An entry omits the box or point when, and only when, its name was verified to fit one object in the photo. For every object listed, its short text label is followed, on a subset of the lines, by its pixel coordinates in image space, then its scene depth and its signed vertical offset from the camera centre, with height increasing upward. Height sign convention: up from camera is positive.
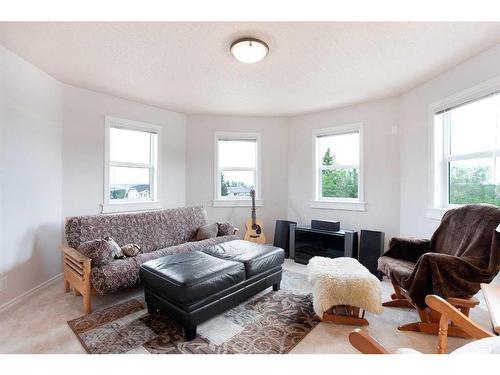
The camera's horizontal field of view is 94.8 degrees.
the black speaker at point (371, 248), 2.98 -0.78
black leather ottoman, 1.70 -0.76
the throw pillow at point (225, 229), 3.34 -0.61
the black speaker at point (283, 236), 3.70 -0.77
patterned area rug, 1.60 -1.12
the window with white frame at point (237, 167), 4.07 +0.37
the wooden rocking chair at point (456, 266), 1.62 -0.56
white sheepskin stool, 1.83 -0.86
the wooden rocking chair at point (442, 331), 0.78 -0.55
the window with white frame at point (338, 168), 3.60 +0.34
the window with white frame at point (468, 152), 2.15 +0.39
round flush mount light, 1.88 +1.18
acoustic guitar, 3.81 -0.72
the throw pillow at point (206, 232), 3.20 -0.62
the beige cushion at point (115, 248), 2.31 -0.63
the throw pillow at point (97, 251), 2.09 -0.59
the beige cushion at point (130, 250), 2.43 -0.67
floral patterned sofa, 2.03 -0.63
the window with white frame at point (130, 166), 3.22 +0.32
